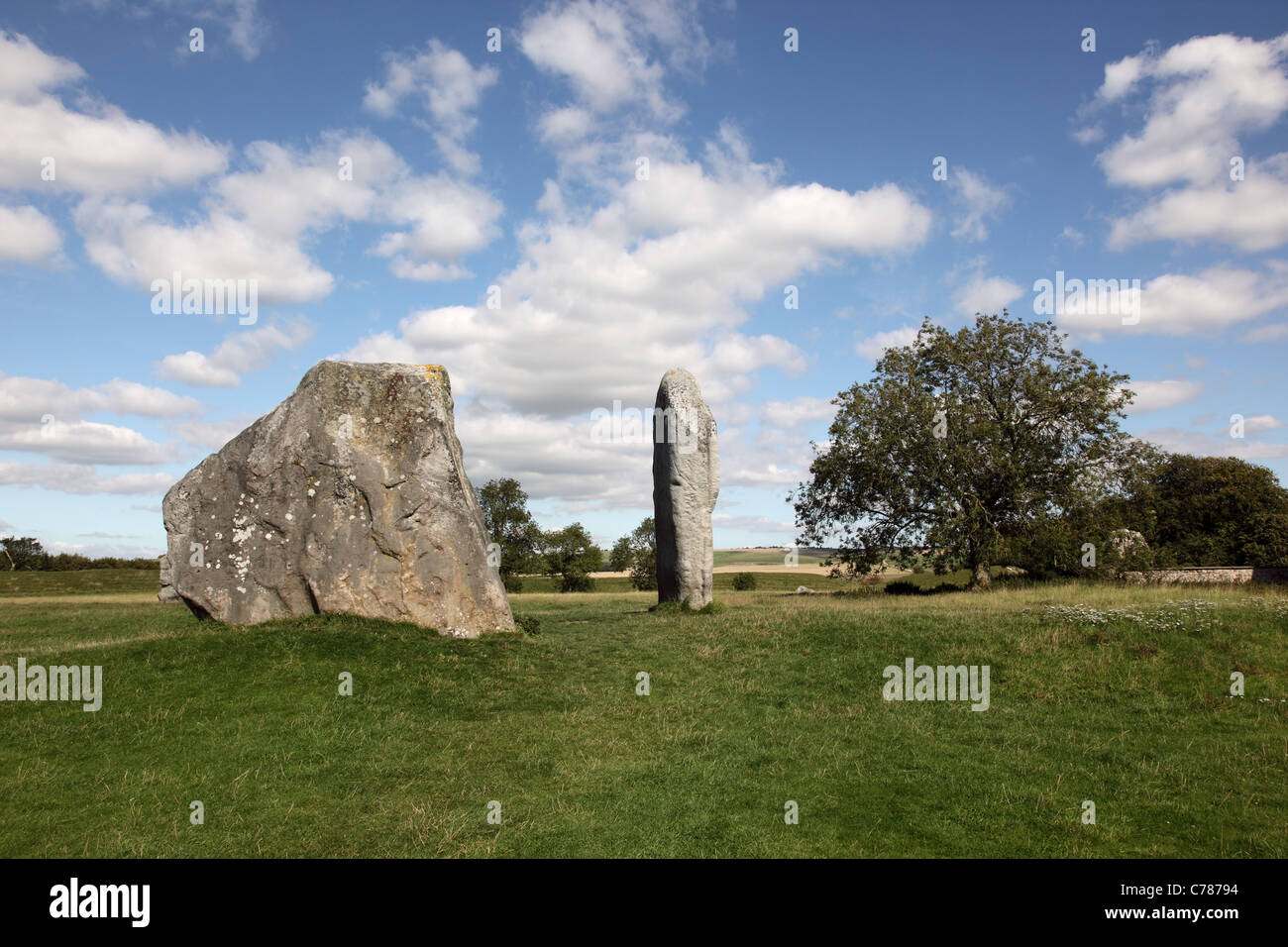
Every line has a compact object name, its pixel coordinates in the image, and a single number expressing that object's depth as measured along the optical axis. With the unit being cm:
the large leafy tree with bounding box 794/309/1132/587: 2983
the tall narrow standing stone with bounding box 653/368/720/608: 2069
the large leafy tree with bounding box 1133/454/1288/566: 4375
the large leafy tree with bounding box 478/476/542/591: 5941
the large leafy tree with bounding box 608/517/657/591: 6350
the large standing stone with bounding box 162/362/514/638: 1451
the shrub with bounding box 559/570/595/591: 5666
